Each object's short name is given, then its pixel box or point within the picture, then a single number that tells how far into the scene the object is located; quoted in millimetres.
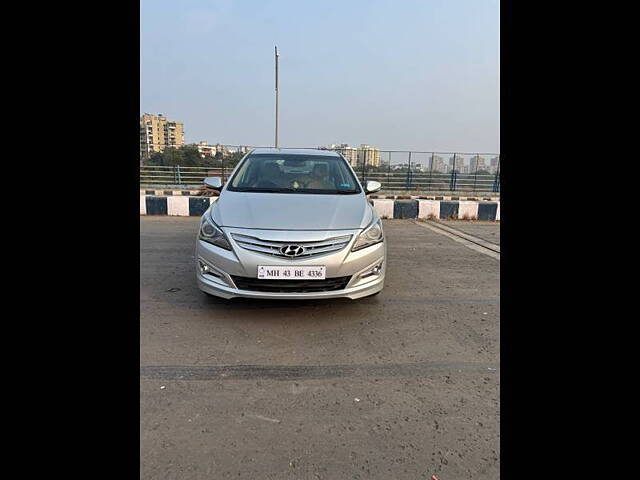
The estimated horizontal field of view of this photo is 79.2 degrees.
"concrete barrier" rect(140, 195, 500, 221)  10188
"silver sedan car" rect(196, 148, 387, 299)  3055
